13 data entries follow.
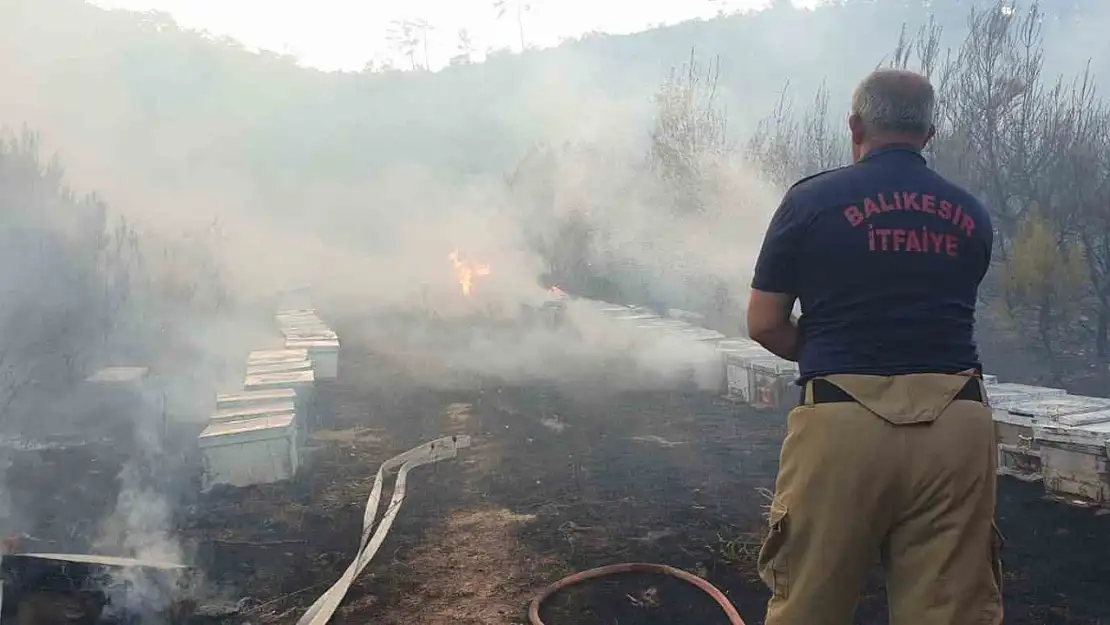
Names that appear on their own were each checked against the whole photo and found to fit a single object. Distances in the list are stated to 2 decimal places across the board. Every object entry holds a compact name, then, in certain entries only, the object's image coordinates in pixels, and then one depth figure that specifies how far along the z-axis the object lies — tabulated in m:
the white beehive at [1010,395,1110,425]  5.25
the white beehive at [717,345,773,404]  8.59
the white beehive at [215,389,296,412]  6.39
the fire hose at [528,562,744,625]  3.73
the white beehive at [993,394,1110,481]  5.34
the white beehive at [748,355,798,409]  8.00
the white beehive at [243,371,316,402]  6.92
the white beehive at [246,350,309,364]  8.01
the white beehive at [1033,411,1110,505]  4.85
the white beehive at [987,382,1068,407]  5.90
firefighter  1.83
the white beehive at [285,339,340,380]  9.28
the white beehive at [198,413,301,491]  5.77
